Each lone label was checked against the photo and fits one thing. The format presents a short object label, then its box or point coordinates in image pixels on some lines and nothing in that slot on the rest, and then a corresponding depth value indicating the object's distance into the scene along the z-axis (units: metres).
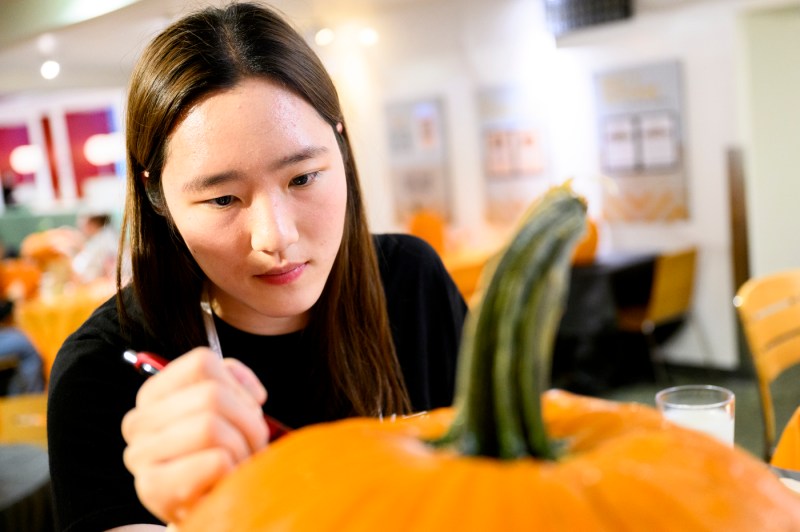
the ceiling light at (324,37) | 7.17
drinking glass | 1.10
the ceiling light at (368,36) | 7.26
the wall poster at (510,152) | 6.50
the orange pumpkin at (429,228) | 6.03
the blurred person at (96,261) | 5.68
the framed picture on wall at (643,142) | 5.62
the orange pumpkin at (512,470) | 0.37
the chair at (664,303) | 5.28
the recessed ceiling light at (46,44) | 6.87
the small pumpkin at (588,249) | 5.38
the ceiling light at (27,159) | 14.60
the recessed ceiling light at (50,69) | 8.83
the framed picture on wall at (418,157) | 7.29
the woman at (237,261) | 0.84
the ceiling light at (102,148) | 14.48
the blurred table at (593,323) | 5.30
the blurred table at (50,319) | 4.87
